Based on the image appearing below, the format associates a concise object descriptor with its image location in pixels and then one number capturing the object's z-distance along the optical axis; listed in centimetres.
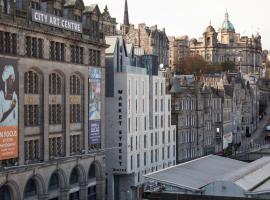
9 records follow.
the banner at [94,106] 6712
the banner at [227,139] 11675
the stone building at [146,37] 17029
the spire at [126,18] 19054
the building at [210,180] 5069
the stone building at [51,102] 5328
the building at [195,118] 9250
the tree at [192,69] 19158
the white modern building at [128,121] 7281
